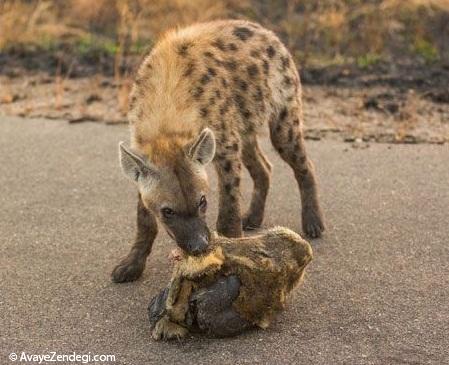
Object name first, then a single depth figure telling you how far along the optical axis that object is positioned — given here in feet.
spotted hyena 10.04
